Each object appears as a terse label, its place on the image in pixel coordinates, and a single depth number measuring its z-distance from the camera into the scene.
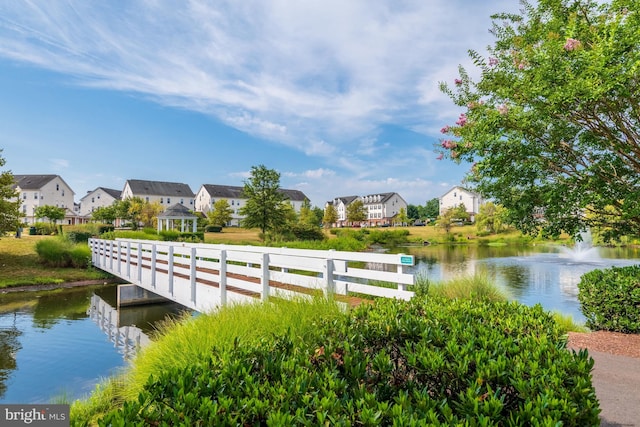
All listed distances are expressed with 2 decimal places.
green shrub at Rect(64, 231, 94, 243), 26.95
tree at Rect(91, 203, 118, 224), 57.78
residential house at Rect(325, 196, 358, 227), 102.58
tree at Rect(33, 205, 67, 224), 50.62
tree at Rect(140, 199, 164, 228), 58.85
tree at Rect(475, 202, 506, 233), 55.30
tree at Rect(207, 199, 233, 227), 62.88
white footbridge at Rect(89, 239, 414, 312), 6.45
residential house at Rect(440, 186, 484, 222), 84.44
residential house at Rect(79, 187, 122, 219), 78.81
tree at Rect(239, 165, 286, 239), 36.22
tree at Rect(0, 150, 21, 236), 21.52
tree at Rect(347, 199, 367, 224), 82.06
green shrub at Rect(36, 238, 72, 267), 22.27
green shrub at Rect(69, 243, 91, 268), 22.31
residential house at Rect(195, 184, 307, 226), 79.44
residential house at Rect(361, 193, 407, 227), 98.06
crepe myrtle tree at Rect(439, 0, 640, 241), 6.06
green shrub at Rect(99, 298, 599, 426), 1.97
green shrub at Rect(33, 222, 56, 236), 39.22
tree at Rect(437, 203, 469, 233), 61.63
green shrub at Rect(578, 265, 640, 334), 6.91
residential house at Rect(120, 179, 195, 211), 74.50
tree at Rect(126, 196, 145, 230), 58.91
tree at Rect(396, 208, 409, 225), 89.69
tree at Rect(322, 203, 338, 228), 78.74
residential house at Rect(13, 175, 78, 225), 63.47
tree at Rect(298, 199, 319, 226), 58.91
